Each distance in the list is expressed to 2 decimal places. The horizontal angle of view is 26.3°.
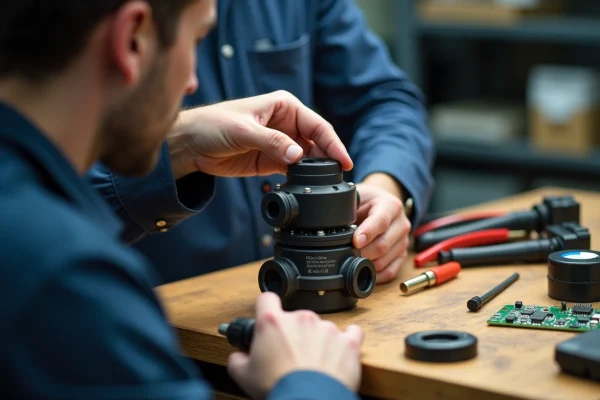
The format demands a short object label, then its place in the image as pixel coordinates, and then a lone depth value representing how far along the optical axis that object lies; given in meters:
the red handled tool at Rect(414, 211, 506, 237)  1.36
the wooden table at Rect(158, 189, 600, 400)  0.94
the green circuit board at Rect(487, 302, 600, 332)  1.04
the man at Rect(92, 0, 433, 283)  1.26
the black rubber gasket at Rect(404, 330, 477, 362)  0.97
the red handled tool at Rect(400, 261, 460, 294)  1.16
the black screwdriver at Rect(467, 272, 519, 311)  1.10
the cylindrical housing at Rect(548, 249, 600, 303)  1.10
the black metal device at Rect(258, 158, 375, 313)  1.10
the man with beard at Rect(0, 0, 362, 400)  0.79
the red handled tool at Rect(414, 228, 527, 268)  1.27
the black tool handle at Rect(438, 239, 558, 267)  1.24
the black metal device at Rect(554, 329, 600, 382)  0.93
